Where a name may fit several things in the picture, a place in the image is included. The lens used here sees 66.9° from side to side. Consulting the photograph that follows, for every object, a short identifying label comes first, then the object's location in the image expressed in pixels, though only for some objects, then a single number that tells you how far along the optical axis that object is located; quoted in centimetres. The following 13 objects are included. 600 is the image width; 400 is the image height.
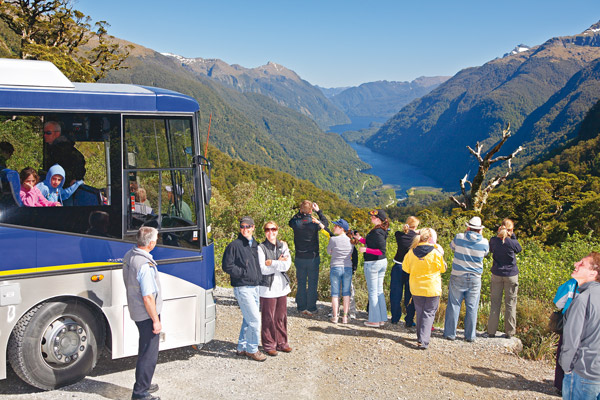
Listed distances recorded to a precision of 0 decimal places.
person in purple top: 769
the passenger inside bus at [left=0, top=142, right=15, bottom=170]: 544
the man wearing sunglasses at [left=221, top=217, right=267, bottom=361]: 635
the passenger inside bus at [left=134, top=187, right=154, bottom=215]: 597
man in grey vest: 483
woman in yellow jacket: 730
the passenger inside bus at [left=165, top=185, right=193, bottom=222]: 618
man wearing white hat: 753
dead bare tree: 3222
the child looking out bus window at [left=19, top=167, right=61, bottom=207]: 549
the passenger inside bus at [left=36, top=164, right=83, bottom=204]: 564
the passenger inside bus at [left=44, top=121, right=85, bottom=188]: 574
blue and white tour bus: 547
